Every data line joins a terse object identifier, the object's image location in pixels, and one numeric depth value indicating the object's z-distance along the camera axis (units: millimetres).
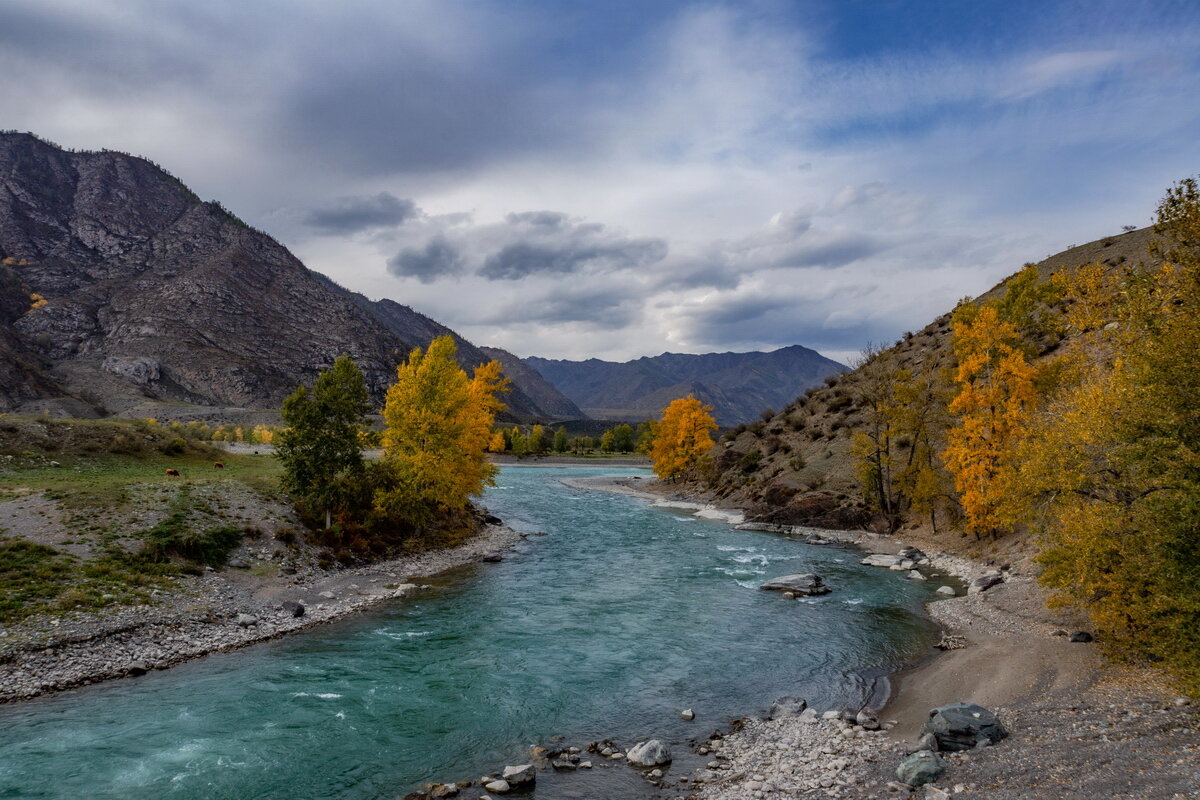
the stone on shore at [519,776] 14914
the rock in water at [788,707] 19016
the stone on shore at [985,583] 33250
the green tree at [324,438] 38906
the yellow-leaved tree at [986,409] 39750
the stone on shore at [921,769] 13742
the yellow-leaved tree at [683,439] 100875
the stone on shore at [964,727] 15414
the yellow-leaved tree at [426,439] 43500
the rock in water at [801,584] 34812
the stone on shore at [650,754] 16078
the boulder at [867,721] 17766
